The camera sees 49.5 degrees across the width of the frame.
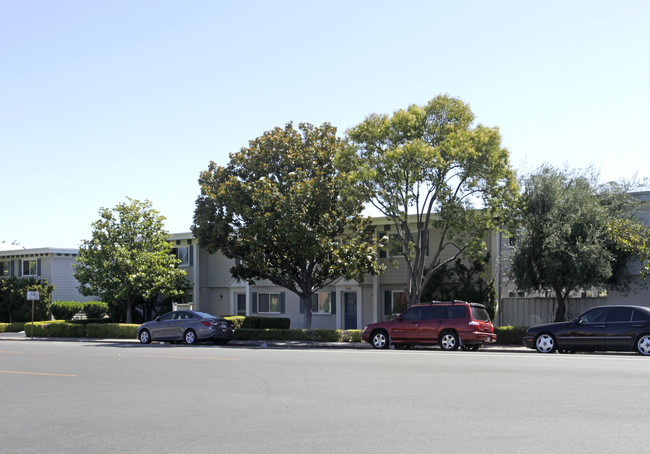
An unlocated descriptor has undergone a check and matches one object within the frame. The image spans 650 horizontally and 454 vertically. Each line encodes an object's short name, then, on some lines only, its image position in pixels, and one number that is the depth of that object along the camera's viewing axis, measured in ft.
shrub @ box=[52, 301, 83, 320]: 143.23
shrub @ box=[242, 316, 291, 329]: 110.73
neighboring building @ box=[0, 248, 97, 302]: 154.40
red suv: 74.49
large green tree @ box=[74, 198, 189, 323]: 120.78
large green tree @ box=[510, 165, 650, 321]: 81.00
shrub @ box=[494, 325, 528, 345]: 82.99
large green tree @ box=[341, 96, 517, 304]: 81.46
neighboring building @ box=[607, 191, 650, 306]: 87.56
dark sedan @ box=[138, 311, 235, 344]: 89.45
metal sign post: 111.04
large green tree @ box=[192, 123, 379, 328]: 93.15
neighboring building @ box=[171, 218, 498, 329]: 111.34
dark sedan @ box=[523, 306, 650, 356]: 65.00
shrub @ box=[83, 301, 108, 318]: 142.61
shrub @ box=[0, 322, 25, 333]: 135.44
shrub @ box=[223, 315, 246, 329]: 111.85
